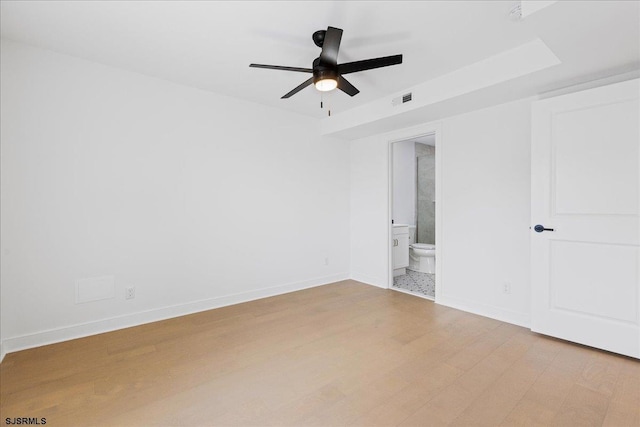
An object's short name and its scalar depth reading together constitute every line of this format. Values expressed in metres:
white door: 2.22
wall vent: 3.25
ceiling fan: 1.99
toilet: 4.90
